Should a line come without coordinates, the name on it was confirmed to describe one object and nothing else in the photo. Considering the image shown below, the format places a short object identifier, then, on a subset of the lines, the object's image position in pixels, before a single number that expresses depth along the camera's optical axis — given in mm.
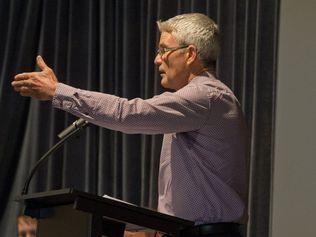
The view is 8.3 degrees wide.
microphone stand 7045
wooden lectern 6591
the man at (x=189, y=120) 6856
